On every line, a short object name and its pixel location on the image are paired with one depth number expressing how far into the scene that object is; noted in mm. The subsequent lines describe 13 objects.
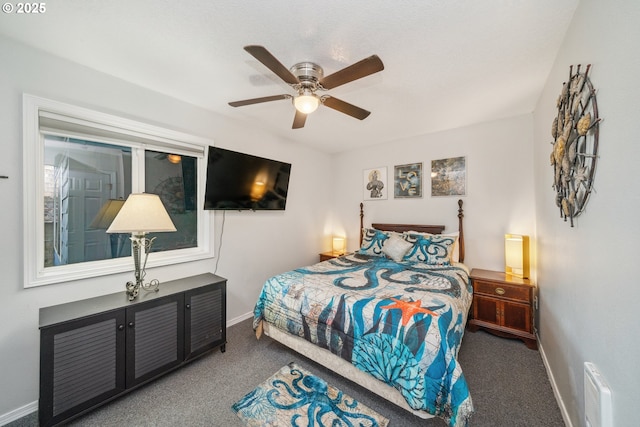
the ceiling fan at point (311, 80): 1409
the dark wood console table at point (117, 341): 1492
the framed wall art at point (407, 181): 3650
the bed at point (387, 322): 1446
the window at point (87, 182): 1728
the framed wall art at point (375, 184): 4000
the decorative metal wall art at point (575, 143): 1151
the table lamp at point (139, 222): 1779
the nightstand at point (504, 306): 2439
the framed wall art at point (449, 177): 3281
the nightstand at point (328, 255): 4040
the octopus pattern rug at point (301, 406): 1582
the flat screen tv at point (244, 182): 2676
